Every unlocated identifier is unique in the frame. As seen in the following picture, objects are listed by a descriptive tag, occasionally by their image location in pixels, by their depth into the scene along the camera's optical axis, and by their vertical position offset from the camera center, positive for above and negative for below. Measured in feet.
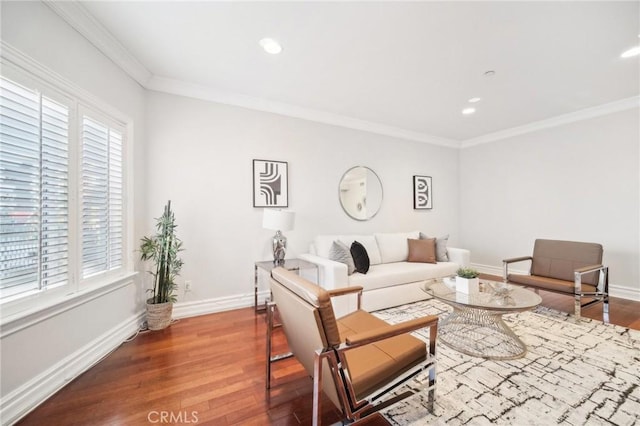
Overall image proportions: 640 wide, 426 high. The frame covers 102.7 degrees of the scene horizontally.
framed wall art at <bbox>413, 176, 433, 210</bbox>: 16.06 +1.45
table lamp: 10.03 -0.35
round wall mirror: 13.65 +1.24
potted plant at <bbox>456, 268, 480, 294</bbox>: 7.93 -2.07
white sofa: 9.57 -2.35
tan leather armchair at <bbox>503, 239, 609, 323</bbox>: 9.19 -2.23
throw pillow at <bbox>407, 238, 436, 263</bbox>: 12.46 -1.75
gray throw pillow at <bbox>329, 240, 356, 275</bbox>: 10.27 -1.62
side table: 10.10 -2.09
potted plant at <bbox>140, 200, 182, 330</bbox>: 8.55 -1.73
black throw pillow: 10.50 -1.77
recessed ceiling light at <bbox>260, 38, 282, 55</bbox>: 7.38 +5.01
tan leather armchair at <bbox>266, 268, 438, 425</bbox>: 3.83 -2.45
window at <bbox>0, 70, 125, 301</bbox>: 4.92 +0.53
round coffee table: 7.02 -3.35
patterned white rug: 4.92 -3.83
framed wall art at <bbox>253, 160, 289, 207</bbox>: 11.19 +1.42
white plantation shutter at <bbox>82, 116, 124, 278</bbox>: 6.79 +0.48
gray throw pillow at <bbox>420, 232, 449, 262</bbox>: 12.78 -1.79
